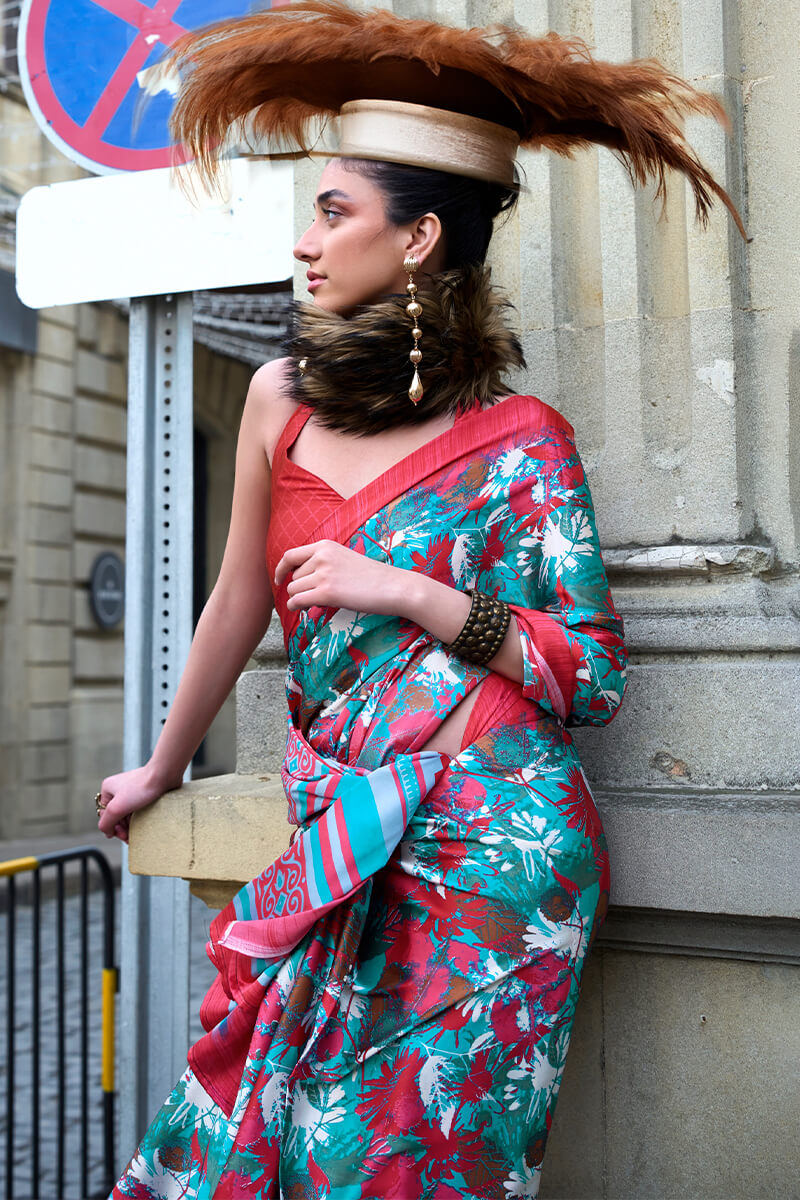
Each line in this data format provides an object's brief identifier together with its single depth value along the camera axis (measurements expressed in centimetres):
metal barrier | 403
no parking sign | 269
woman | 175
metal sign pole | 286
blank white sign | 265
